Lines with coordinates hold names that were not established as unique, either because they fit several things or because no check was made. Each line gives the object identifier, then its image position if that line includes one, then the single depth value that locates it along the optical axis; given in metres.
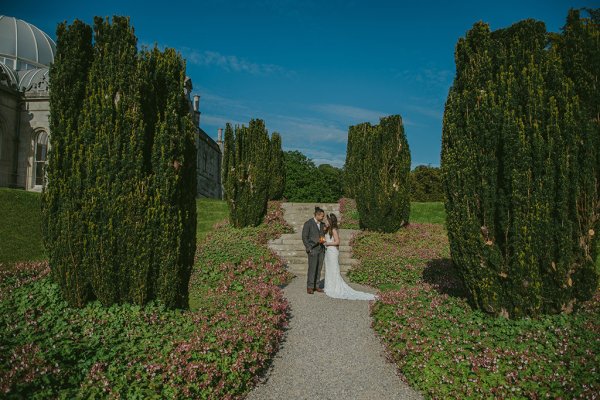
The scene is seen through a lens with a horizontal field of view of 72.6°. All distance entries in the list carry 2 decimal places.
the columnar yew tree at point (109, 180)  6.48
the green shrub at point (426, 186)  48.25
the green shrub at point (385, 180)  16.16
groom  10.91
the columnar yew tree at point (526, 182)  5.86
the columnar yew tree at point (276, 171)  22.94
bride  10.59
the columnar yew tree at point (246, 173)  17.00
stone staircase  13.99
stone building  28.61
